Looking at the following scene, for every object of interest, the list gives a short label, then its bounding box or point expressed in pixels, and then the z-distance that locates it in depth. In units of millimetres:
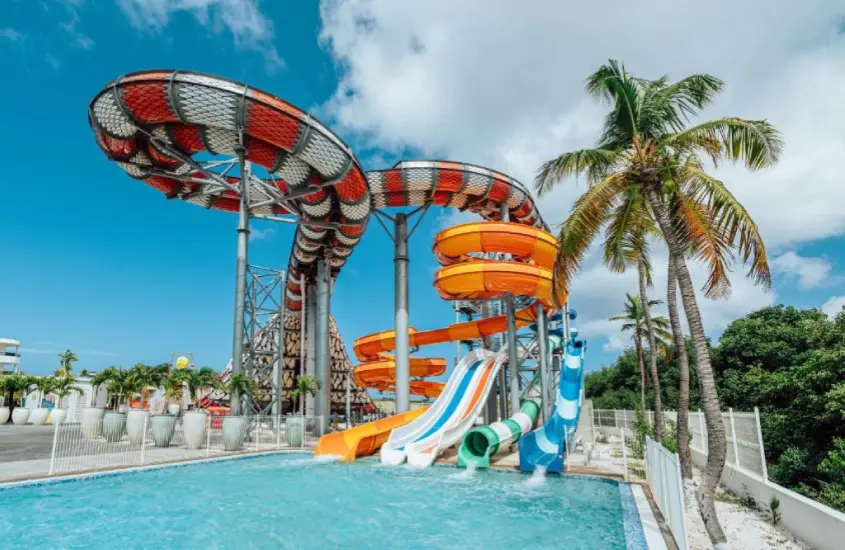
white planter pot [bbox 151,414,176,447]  13812
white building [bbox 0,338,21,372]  62719
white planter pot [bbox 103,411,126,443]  14273
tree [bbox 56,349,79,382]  28281
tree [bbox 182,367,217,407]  16875
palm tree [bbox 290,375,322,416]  18562
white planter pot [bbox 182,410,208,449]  13766
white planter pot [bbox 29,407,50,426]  25078
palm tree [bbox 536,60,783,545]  5949
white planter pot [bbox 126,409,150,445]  14047
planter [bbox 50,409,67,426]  25641
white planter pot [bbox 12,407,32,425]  24422
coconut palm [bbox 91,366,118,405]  20469
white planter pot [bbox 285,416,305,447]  15125
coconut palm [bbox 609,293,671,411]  25862
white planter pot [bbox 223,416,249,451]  13602
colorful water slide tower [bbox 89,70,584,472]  12492
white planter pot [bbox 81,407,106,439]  14484
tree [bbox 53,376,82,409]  24484
